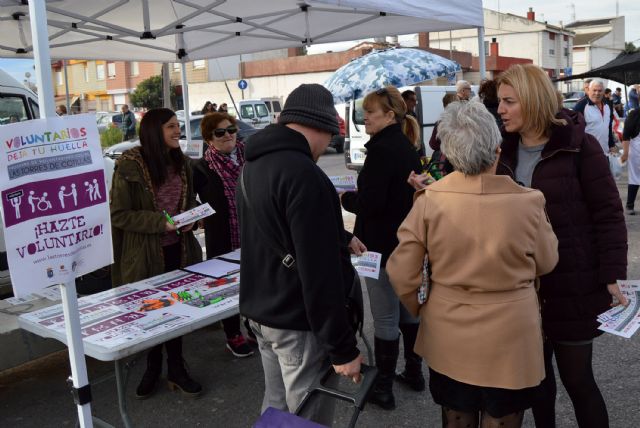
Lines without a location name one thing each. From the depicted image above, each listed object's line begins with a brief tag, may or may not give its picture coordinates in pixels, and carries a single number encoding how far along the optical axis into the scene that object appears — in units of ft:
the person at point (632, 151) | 27.35
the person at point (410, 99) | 20.11
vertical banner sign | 6.19
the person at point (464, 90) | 24.74
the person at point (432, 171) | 9.92
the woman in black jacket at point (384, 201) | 10.34
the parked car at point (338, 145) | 66.05
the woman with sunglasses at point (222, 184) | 13.71
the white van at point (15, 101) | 16.67
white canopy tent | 15.28
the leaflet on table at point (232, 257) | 13.19
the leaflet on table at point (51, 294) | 12.14
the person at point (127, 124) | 64.54
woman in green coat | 11.59
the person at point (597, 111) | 25.75
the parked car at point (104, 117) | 76.74
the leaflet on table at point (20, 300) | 12.59
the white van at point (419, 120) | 39.58
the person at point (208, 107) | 46.03
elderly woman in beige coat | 6.56
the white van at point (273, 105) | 78.13
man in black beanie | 6.44
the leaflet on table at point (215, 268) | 12.10
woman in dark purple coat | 7.74
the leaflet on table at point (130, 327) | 8.70
